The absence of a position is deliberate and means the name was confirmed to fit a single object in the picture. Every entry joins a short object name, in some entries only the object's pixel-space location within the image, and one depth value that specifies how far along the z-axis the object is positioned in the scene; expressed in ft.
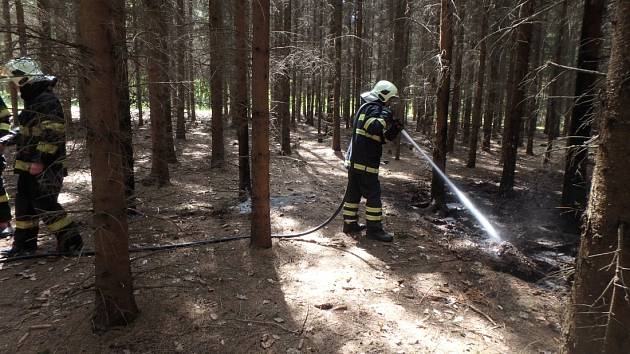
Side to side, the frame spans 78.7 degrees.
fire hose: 16.88
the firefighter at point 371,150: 21.63
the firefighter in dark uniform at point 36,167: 15.10
